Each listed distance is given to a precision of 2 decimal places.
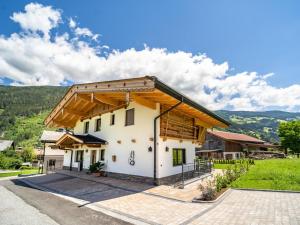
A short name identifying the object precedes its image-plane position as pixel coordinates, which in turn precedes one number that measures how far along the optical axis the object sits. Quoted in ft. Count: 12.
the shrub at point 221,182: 31.22
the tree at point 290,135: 147.50
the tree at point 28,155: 157.59
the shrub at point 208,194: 27.50
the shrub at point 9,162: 114.63
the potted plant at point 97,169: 52.45
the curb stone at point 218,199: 26.78
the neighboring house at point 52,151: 76.19
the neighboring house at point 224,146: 129.80
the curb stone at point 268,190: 29.95
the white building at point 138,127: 38.73
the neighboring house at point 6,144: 168.55
